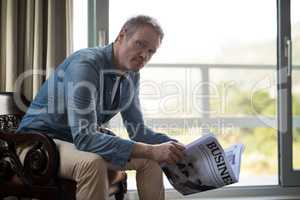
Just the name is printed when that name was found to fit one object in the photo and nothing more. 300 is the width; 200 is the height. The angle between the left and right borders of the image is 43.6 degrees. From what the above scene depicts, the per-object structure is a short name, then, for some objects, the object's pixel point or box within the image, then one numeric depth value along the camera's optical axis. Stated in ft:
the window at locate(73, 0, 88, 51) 7.55
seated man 4.23
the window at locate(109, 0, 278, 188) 10.15
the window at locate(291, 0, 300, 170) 8.68
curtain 6.78
